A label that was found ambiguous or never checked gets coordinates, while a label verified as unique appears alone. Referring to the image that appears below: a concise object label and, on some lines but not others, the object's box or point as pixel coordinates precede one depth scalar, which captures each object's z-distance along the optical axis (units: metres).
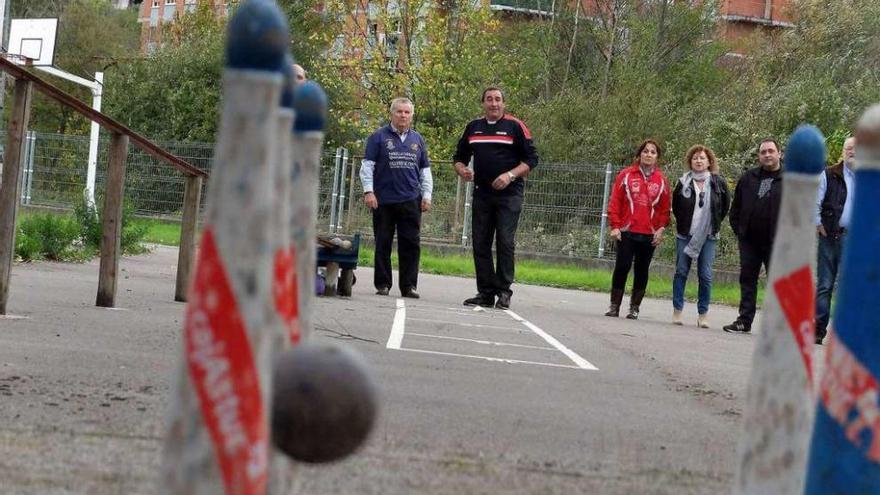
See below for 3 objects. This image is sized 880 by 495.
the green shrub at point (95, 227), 19.55
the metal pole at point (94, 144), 32.16
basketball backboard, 35.84
